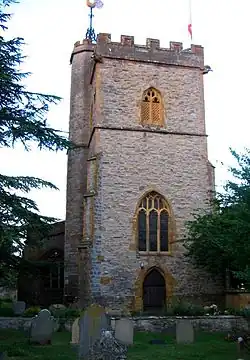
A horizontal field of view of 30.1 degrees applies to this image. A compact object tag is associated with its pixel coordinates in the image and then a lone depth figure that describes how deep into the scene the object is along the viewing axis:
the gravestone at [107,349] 8.09
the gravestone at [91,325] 9.88
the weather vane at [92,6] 32.78
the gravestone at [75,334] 13.48
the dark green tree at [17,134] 11.16
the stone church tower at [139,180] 20.45
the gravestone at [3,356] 8.47
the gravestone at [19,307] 19.84
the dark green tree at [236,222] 11.38
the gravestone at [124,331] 13.44
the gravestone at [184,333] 14.00
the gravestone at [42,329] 13.13
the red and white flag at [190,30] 25.91
